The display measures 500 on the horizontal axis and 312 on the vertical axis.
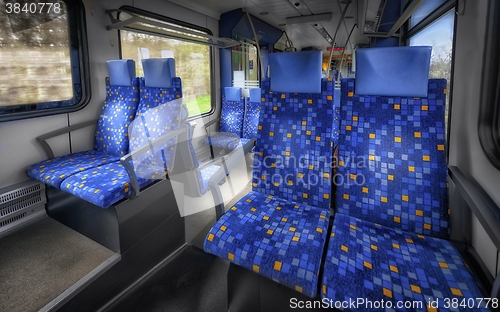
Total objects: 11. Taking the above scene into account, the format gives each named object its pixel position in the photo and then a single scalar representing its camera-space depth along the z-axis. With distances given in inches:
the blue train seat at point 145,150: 75.8
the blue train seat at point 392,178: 46.1
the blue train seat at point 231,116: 177.5
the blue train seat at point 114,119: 102.2
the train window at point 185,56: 135.2
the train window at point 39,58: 90.0
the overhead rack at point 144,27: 108.9
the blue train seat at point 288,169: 54.1
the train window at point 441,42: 76.4
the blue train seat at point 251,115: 169.2
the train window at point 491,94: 46.0
